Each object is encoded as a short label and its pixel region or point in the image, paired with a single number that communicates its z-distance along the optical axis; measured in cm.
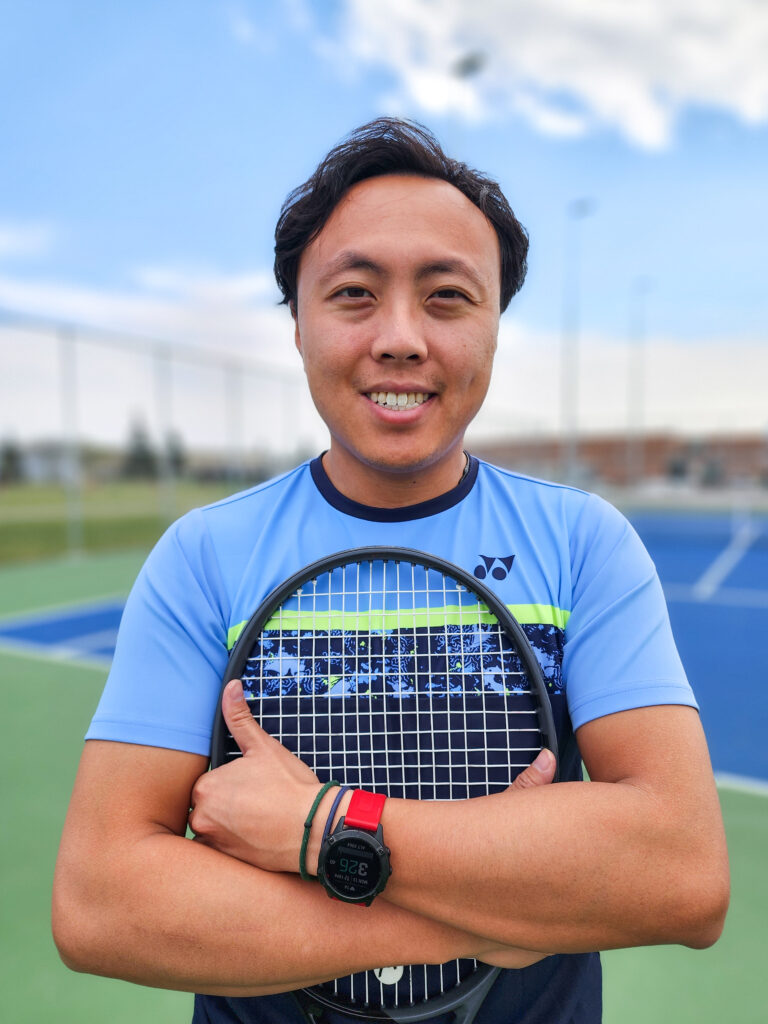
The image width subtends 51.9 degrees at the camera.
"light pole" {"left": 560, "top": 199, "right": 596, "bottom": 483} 2074
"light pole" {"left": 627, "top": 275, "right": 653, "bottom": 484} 2797
